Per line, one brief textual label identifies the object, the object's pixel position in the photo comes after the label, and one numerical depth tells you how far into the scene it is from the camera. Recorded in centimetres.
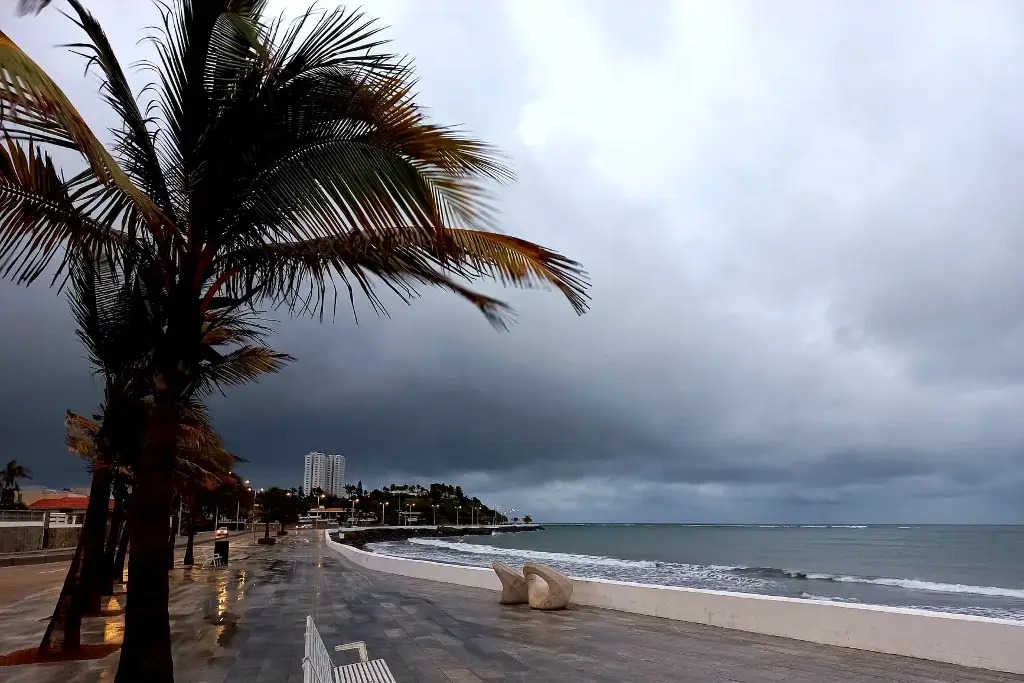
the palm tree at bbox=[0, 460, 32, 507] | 7154
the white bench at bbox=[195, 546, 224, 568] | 2346
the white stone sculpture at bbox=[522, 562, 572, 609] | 1034
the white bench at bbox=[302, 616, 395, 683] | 358
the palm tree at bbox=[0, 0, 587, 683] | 354
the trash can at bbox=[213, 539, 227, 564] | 2366
